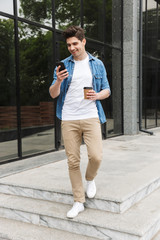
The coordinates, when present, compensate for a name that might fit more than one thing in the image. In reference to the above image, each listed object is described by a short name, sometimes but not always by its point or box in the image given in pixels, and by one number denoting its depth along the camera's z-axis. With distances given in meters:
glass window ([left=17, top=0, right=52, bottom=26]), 6.21
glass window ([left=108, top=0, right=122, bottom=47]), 9.16
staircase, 3.08
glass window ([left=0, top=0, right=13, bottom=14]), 5.70
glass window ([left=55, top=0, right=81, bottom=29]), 7.11
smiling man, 3.04
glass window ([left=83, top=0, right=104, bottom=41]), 8.19
